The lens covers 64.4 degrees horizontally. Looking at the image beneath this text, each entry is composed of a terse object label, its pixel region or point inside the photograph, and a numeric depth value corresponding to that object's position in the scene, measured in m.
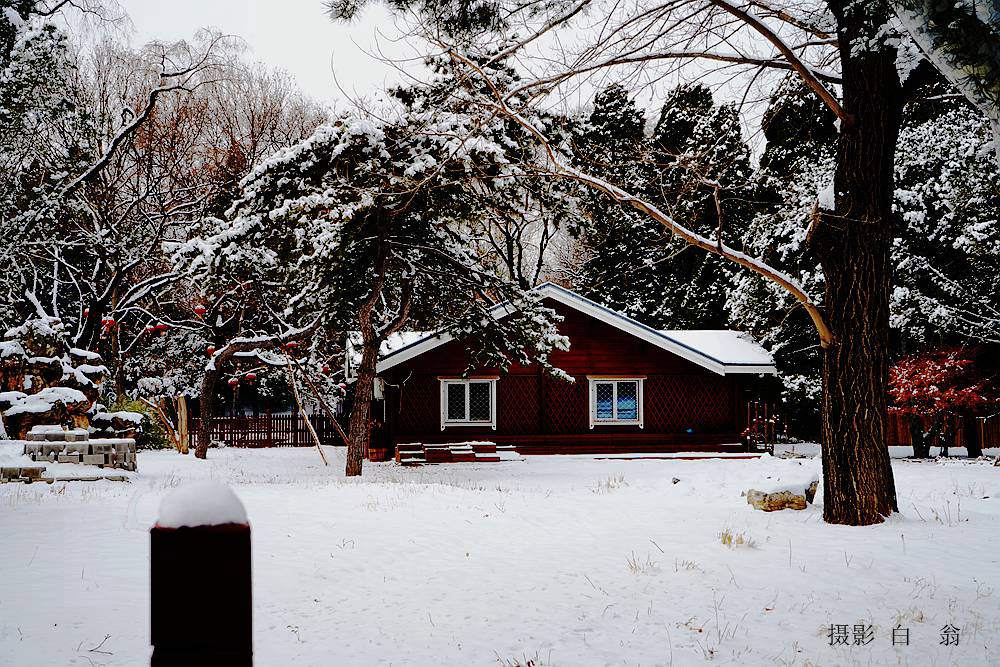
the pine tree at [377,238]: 13.70
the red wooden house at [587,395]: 24.73
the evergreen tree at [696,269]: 33.72
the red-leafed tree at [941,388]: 22.06
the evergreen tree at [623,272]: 36.62
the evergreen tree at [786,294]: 24.64
